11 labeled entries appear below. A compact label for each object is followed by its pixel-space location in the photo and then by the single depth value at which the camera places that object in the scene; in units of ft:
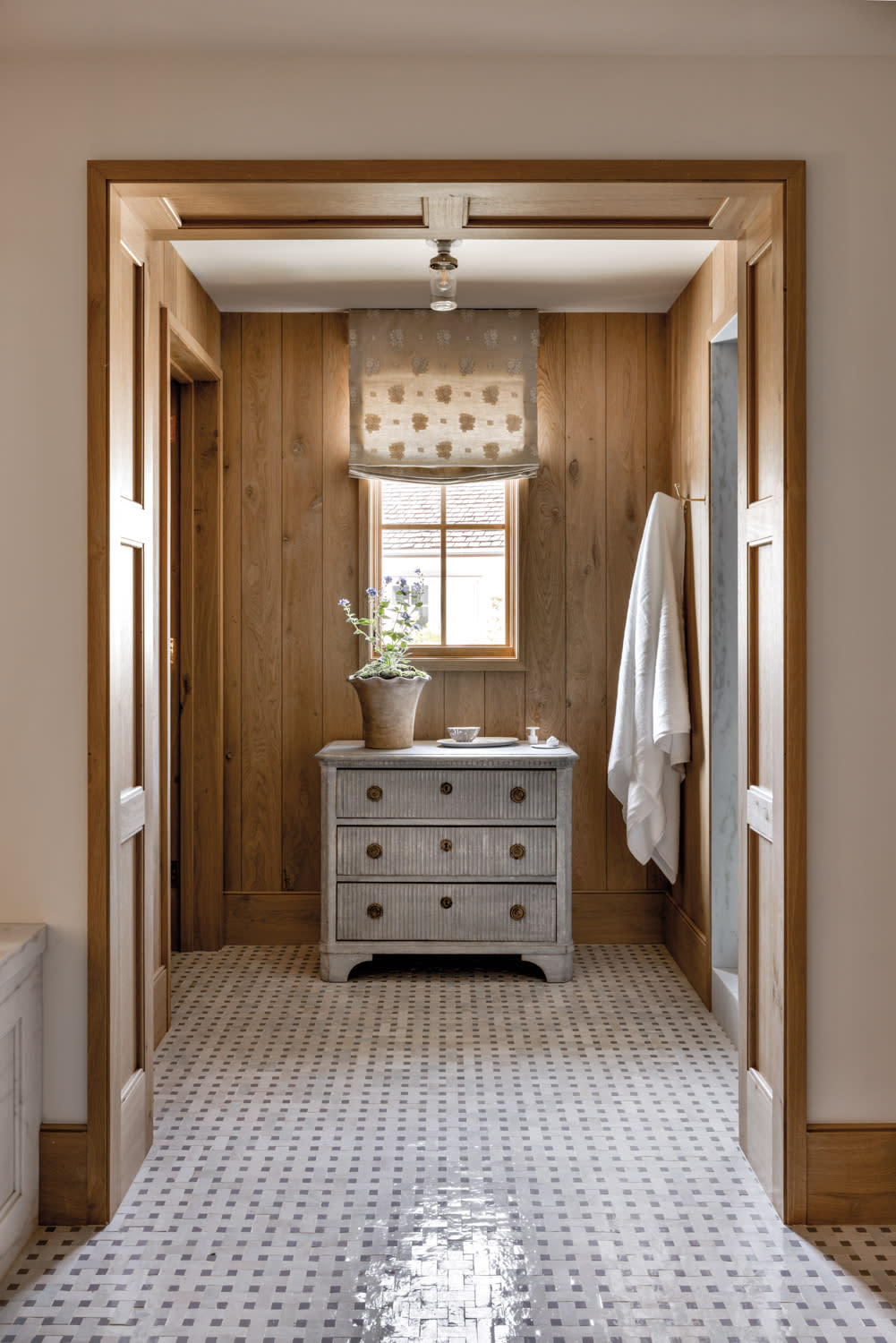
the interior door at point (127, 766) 7.67
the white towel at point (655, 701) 12.81
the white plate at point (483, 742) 13.71
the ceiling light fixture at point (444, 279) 10.08
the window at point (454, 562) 14.65
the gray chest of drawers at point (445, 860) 12.96
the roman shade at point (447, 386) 14.17
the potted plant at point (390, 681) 13.30
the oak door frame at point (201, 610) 13.96
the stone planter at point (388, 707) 13.26
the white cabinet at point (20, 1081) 7.02
